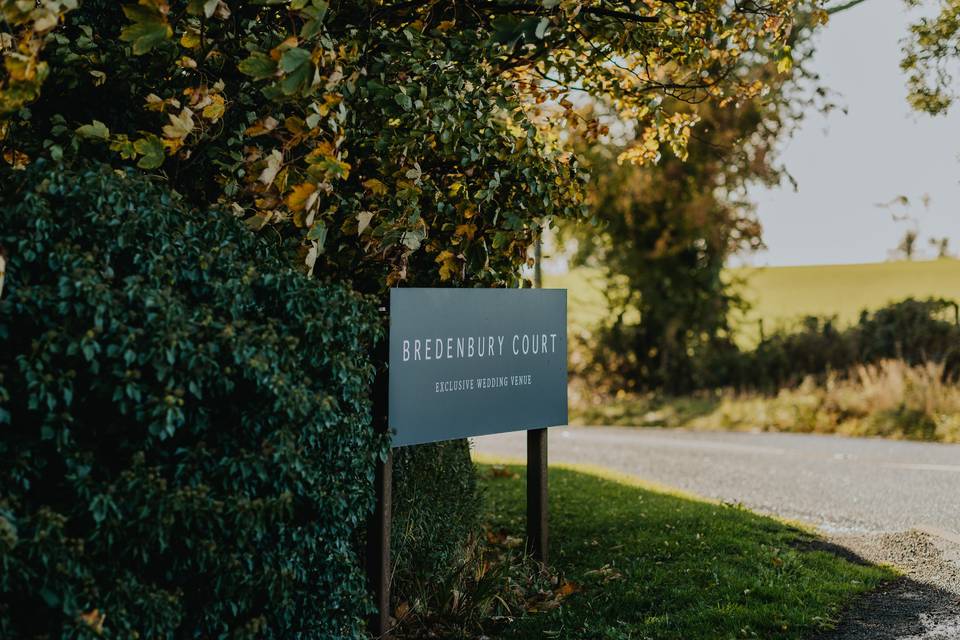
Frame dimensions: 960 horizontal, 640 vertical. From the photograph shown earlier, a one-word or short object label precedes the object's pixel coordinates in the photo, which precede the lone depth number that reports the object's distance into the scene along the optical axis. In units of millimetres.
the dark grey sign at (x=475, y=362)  5238
